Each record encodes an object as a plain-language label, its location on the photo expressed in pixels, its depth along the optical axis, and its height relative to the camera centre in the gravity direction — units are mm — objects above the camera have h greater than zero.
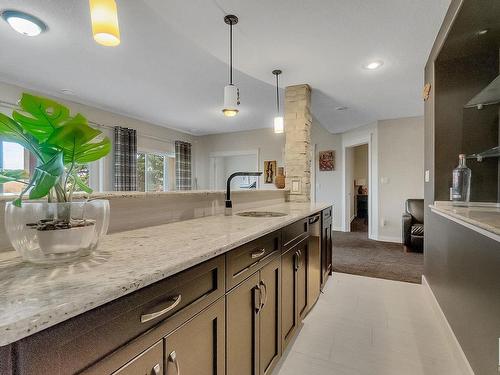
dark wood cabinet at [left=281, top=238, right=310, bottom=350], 1549 -654
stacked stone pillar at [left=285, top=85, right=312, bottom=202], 3311 +552
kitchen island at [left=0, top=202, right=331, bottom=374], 440 -238
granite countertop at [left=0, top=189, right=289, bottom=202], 835 -36
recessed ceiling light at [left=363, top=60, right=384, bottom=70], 2658 +1234
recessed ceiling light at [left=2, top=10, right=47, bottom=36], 2041 +1307
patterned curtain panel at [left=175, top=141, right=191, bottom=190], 6309 +523
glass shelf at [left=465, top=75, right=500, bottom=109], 1744 +642
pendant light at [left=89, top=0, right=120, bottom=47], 1207 +770
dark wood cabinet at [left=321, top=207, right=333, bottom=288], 2570 -602
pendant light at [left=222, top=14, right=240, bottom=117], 2347 +777
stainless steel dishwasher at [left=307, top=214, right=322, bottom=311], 2098 -603
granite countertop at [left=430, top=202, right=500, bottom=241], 1052 -152
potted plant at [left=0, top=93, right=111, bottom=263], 624 +15
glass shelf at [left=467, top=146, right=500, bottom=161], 1872 +234
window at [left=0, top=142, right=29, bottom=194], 3369 +394
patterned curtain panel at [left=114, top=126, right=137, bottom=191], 4801 +511
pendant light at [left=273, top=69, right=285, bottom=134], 2990 +705
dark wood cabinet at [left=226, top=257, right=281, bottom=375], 1021 -601
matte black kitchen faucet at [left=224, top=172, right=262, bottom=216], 1887 -112
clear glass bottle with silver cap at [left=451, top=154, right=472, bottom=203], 1991 +38
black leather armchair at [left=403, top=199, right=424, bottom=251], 4027 -596
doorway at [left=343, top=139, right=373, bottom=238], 6055 -41
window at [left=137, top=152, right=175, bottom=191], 5692 +343
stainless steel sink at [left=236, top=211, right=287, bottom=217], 1919 -206
